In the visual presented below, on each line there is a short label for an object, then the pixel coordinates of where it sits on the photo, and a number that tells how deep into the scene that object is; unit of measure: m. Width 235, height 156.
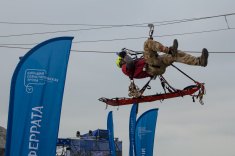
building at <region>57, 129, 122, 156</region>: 25.62
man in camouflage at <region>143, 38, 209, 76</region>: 8.30
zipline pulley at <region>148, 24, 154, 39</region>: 8.82
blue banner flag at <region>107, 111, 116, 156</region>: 22.64
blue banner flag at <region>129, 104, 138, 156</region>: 21.44
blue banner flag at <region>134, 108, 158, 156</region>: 19.61
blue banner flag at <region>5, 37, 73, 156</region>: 7.64
